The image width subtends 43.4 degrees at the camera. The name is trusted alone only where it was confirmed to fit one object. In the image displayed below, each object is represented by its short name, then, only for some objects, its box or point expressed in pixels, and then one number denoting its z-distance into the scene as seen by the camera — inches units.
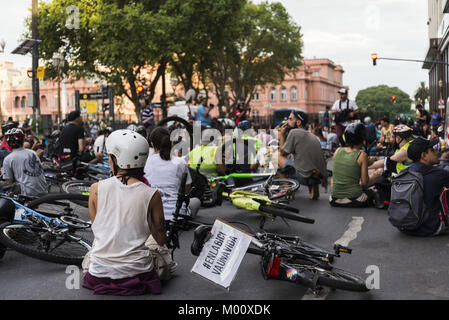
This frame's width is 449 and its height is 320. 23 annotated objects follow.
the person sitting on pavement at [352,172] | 365.4
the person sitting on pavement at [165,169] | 266.5
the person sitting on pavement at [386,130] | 824.4
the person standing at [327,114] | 854.0
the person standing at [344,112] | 519.8
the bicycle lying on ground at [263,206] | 274.1
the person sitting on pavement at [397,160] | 331.2
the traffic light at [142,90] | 868.1
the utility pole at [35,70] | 804.6
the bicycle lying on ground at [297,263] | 175.6
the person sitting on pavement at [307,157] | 405.4
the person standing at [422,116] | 862.8
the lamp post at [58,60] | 1037.2
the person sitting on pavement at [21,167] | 292.0
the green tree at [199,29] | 1222.3
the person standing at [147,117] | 501.0
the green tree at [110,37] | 1187.9
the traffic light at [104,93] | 941.0
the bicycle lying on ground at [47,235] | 215.2
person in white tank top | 176.4
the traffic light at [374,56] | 1378.9
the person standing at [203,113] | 657.4
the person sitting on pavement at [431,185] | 267.4
